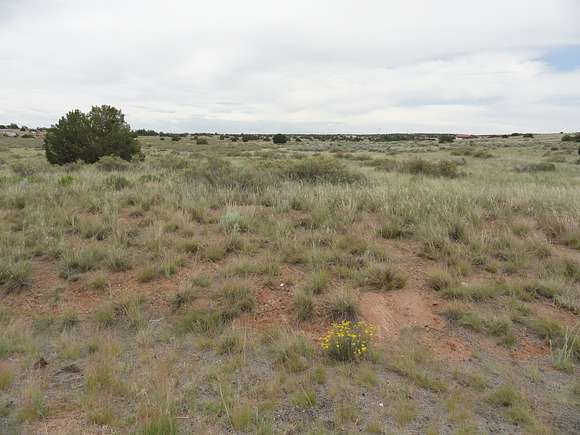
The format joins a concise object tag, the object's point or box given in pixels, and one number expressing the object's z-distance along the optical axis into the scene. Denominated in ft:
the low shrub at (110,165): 50.52
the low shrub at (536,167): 62.26
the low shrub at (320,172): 38.27
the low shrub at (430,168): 53.26
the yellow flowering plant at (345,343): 11.83
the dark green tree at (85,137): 60.39
